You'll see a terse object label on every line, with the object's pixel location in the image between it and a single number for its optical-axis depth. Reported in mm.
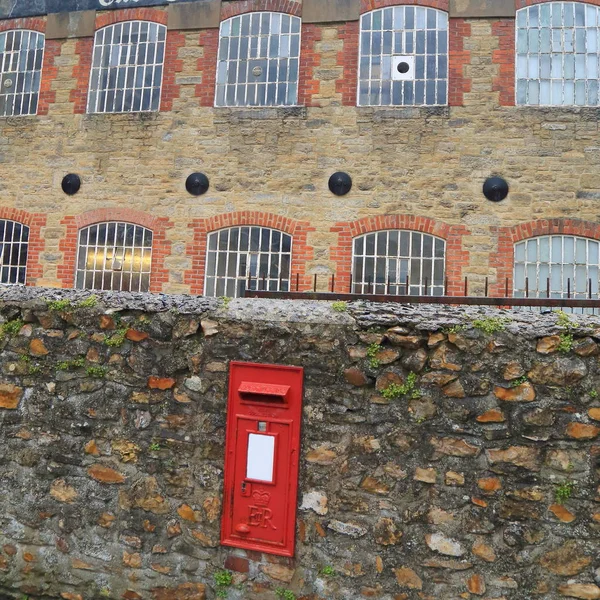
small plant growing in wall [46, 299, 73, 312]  3823
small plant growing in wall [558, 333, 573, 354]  3094
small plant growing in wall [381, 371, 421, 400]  3279
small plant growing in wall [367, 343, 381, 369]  3336
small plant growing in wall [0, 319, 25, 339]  3920
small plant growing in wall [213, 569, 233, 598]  3480
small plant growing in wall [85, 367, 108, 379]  3744
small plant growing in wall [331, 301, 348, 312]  3518
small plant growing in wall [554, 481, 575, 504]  3027
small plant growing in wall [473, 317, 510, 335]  3211
